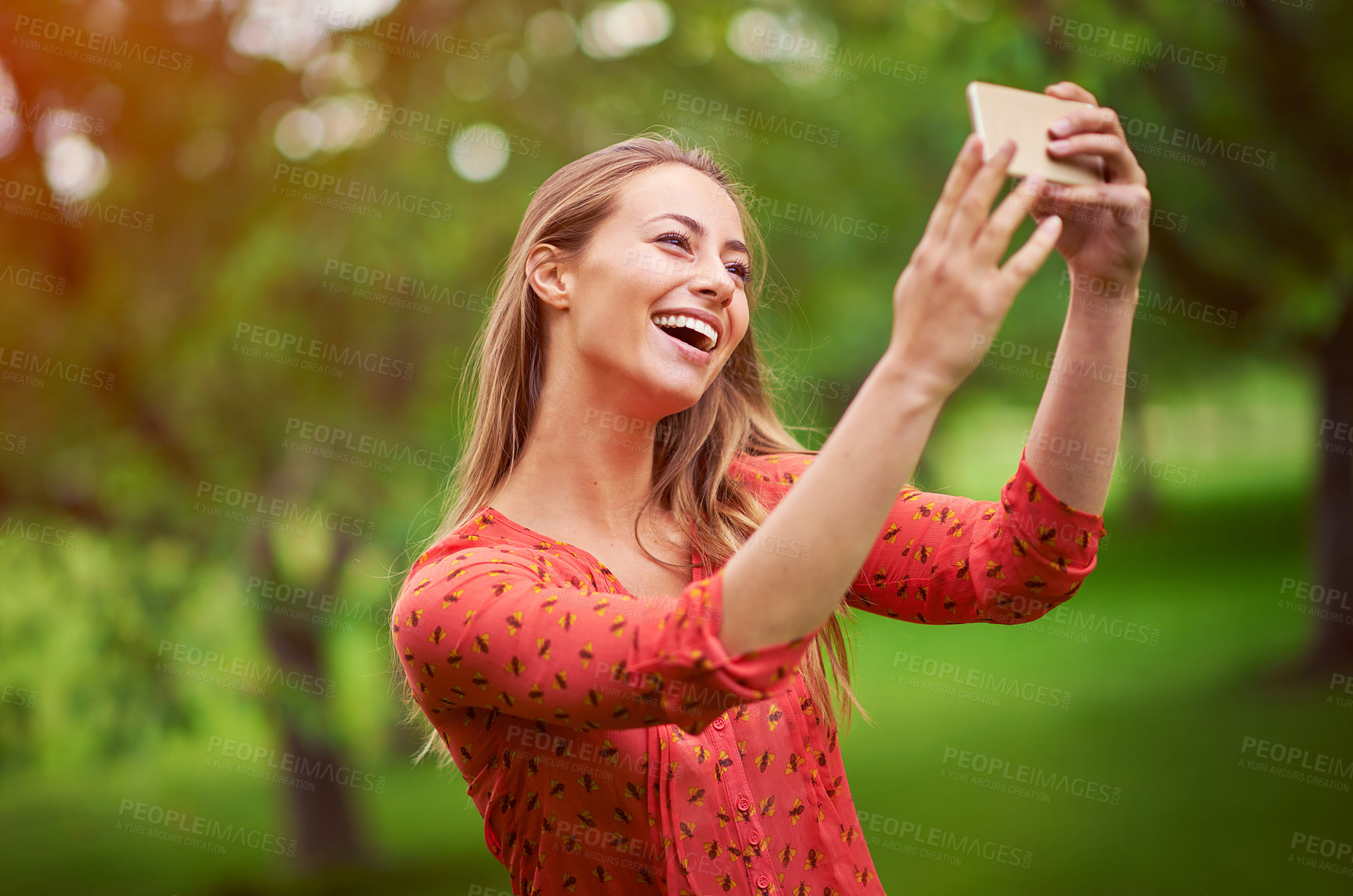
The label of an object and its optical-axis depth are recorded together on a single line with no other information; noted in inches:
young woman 50.7
